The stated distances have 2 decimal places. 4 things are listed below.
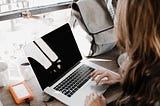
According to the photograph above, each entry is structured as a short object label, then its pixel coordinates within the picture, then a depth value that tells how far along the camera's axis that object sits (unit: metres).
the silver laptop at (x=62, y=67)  1.20
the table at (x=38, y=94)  1.15
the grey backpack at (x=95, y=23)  1.45
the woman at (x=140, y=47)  0.88
